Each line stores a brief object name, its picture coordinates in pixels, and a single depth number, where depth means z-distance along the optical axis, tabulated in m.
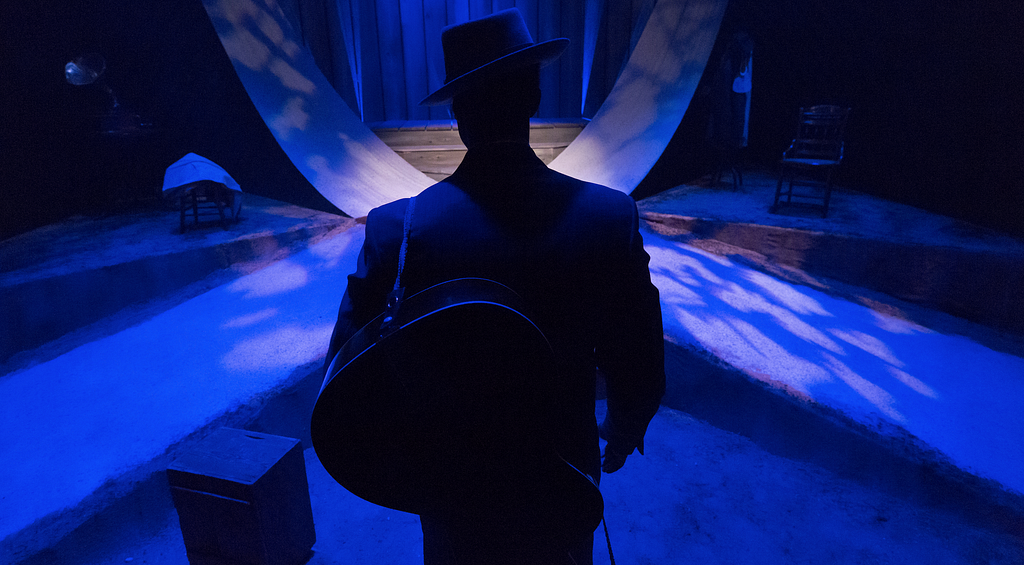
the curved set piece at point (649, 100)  4.24
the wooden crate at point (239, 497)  1.39
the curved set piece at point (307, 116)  4.11
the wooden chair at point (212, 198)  3.46
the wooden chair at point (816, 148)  3.58
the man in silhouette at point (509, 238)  0.75
